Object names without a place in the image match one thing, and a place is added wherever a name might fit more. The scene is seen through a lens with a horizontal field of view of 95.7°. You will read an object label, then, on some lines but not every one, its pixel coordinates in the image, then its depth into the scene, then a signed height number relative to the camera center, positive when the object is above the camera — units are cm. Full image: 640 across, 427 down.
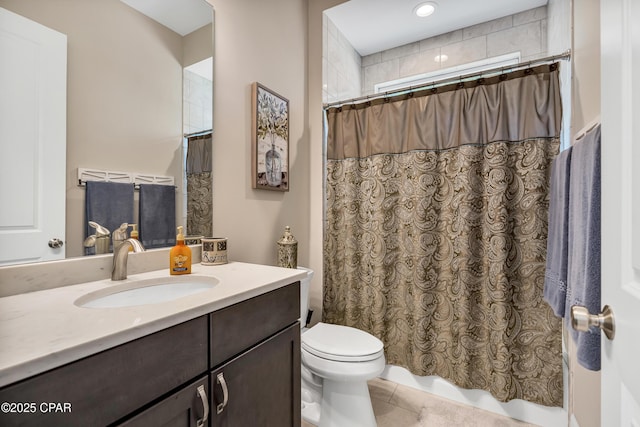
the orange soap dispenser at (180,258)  112 -19
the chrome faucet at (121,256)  100 -16
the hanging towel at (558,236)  118 -10
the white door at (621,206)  44 +1
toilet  135 -75
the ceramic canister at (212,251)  130 -18
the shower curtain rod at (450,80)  148 +78
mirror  95 +48
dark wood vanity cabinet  52 -39
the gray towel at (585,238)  76 -8
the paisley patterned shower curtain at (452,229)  152 -10
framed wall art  166 +44
